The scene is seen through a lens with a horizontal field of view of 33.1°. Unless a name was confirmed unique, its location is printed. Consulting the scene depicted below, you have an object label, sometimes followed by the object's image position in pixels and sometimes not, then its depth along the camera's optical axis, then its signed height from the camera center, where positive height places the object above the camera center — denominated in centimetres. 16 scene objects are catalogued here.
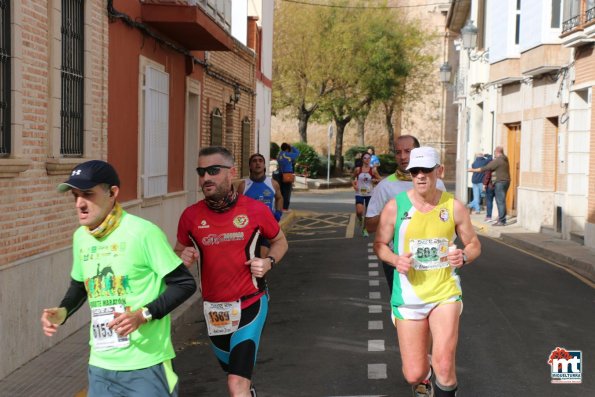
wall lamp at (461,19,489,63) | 2784 +324
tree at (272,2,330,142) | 4991 +436
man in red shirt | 604 -69
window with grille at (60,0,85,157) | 1029 +69
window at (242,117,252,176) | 2616 +9
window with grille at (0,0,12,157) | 831 +53
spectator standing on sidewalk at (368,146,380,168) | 2784 -31
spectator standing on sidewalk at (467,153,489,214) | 2784 -87
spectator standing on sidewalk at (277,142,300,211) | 2462 -32
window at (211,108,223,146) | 2079 +42
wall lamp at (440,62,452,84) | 3359 +265
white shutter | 1448 +21
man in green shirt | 446 -64
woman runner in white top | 2192 -68
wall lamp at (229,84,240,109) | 2365 +122
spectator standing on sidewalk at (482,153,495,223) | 2586 -99
